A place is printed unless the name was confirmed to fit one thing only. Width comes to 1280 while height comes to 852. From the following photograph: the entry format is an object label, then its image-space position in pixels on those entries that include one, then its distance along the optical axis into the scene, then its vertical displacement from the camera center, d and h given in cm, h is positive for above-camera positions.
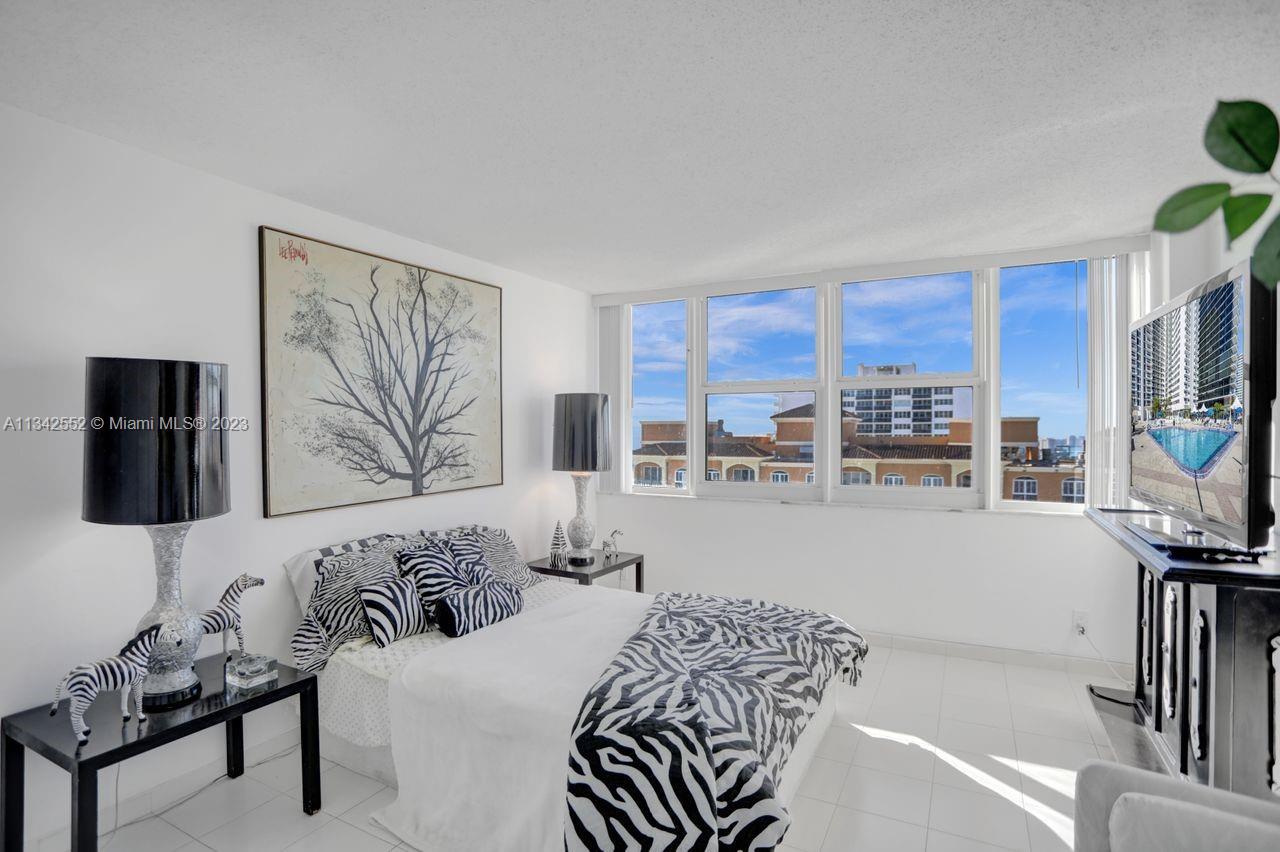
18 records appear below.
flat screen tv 176 +6
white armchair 110 -75
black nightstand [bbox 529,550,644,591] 388 -92
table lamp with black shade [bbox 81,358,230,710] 190 -13
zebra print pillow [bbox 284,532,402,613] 277 -66
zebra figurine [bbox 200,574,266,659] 221 -68
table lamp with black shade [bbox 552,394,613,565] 422 -12
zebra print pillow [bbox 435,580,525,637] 268 -82
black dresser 182 -75
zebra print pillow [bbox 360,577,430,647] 258 -78
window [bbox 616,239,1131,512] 369 +28
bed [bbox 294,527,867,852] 174 -95
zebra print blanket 168 -94
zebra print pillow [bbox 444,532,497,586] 299 -66
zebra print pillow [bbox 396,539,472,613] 276 -68
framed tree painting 279 +24
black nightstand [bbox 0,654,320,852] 170 -93
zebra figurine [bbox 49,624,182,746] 179 -76
